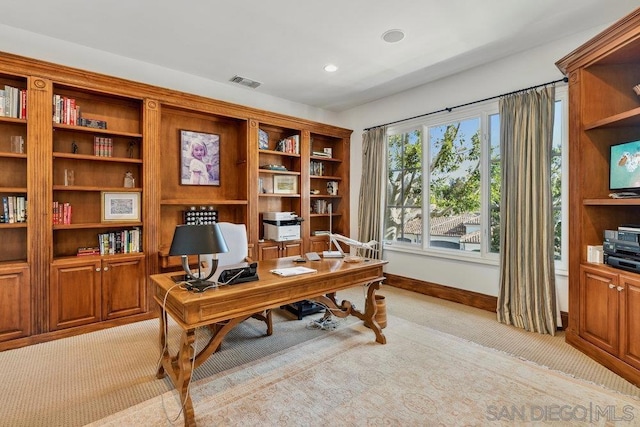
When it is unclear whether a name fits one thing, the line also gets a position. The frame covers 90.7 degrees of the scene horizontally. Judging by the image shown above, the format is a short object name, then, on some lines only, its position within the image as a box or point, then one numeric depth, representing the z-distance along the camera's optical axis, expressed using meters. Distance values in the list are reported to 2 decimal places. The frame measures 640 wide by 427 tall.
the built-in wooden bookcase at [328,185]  5.18
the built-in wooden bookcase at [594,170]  2.44
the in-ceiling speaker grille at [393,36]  2.96
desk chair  3.00
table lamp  1.86
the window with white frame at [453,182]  3.23
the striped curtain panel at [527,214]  3.05
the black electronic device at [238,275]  2.05
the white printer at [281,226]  4.32
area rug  1.80
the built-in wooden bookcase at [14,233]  2.68
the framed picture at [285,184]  4.66
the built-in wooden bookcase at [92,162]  3.11
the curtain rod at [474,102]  3.06
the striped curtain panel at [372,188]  4.78
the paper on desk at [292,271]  2.32
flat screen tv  2.37
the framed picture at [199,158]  3.89
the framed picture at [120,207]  3.23
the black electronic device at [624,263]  2.22
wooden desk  1.78
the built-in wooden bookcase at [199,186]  3.76
